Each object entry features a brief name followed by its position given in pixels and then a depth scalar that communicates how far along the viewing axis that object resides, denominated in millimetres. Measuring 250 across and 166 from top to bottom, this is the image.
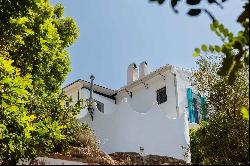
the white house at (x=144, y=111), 25156
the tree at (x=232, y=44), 4711
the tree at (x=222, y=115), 12555
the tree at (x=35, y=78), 13398
